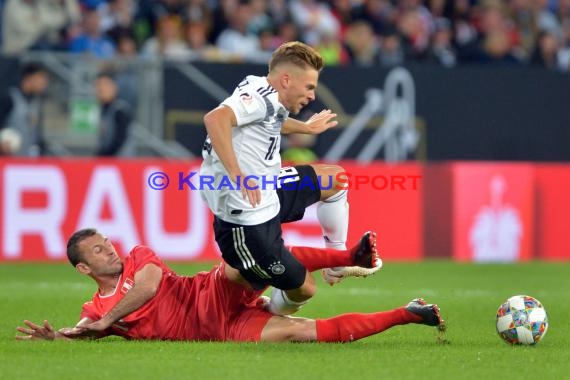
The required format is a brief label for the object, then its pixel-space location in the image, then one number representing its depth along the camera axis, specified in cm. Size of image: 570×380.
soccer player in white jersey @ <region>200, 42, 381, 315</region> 779
